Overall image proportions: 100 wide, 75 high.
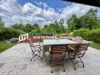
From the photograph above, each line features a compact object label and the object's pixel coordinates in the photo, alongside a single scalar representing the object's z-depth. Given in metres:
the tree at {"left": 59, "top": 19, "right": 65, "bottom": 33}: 17.77
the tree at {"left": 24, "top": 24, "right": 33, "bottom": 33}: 19.98
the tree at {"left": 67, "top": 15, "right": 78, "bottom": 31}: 18.02
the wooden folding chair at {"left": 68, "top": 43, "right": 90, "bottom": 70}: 1.78
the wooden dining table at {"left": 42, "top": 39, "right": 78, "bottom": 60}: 2.05
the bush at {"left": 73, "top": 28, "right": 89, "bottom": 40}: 7.95
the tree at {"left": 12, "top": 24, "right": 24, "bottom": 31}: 19.78
